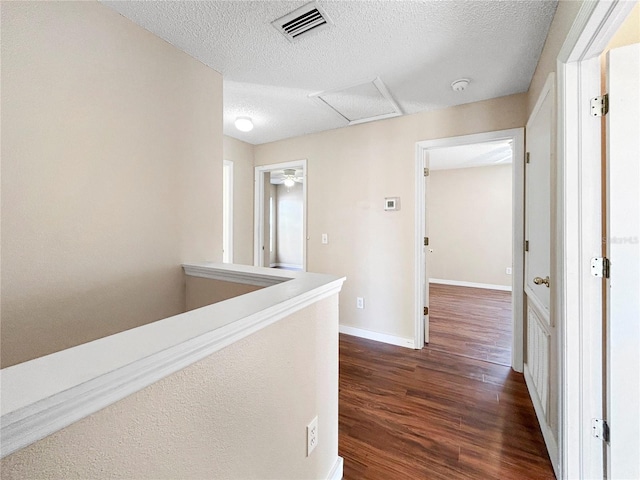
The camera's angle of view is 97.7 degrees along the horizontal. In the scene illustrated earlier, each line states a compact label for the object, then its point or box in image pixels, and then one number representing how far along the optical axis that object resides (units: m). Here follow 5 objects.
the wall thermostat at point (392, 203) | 2.84
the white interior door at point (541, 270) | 1.48
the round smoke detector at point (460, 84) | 2.12
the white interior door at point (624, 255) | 1.11
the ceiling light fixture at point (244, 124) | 2.76
